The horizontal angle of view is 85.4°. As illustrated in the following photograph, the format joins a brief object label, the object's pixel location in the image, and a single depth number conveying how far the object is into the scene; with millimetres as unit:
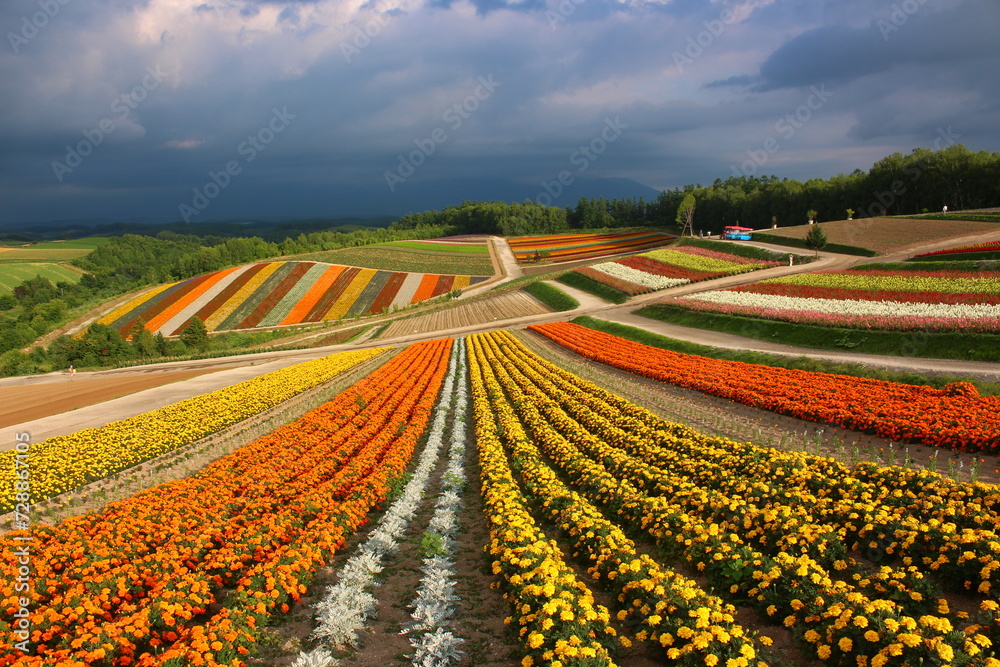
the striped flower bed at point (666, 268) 62125
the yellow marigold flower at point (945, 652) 5164
